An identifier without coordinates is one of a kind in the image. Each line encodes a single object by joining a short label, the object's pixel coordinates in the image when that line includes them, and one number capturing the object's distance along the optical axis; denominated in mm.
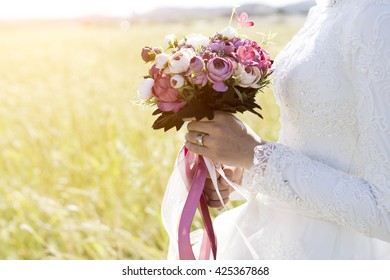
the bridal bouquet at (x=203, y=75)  1719
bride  1638
